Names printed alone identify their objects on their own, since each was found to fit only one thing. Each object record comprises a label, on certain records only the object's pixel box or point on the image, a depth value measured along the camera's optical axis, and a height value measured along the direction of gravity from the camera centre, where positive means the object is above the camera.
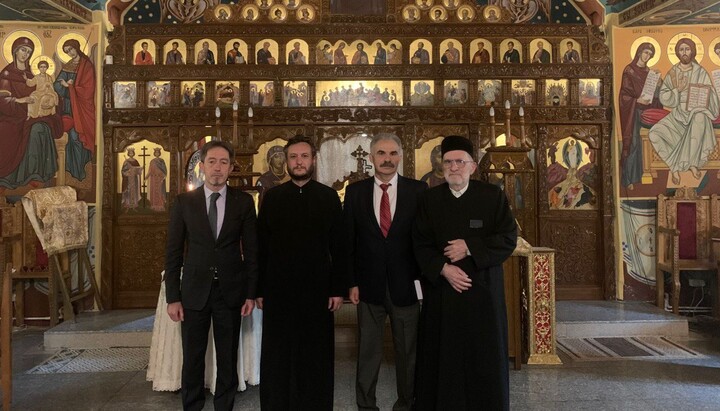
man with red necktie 3.50 -0.41
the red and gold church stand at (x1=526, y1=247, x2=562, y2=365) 5.11 -1.10
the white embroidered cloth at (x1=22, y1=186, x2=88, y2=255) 6.32 -0.07
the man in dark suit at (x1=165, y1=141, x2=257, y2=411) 3.39 -0.45
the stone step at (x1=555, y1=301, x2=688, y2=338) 6.29 -1.60
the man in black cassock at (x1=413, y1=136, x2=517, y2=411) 3.16 -0.52
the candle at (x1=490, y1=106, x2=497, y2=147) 5.30 +0.85
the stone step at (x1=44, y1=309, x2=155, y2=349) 5.99 -1.59
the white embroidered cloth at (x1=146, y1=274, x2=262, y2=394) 4.30 -1.34
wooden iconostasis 7.68 +1.82
